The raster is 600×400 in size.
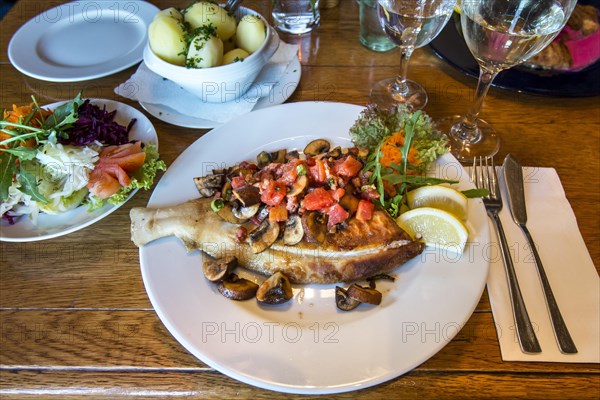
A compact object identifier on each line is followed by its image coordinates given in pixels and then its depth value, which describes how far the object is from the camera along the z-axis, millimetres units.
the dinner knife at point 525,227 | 413
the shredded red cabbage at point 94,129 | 505
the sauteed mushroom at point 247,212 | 474
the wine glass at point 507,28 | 457
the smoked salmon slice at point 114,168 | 470
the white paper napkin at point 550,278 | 415
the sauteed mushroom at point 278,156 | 528
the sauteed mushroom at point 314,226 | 455
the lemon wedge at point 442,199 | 460
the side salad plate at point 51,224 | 469
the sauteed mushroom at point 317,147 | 531
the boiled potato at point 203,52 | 530
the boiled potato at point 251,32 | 569
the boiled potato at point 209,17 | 566
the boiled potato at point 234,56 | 559
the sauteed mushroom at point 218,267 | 435
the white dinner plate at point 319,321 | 382
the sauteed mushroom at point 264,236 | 455
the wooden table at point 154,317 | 406
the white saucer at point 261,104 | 573
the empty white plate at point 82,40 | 630
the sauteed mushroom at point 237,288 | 429
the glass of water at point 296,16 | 698
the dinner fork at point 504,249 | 415
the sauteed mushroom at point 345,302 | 424
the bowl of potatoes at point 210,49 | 535
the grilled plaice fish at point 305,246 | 447
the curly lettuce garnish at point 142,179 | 484
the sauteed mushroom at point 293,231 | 458
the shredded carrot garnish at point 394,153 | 502
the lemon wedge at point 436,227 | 439
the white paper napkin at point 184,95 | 580
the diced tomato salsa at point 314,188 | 468
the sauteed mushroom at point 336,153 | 509
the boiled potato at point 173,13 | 568
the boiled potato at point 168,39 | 538
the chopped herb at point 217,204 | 477
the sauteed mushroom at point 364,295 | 421
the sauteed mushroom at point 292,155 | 526
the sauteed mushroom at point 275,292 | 428
